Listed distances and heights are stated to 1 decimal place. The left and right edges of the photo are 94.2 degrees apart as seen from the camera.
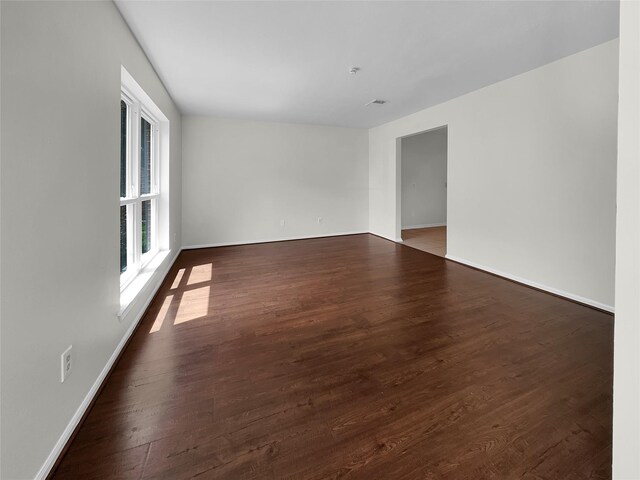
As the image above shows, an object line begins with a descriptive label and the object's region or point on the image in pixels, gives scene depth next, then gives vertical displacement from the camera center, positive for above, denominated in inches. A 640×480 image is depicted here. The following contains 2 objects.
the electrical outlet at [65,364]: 52.5 -23.9
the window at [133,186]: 110.4 +19.5
